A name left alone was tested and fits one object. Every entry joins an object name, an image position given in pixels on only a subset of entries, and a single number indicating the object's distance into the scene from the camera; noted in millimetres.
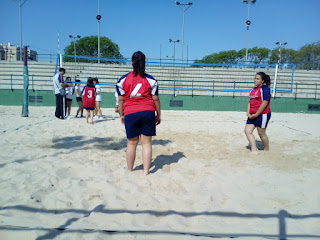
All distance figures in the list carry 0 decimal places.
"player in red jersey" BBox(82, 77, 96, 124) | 7199
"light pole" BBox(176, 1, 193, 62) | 27305
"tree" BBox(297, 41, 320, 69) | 39594
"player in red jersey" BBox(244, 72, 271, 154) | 4110
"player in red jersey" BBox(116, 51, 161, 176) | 2865
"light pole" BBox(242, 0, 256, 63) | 25094
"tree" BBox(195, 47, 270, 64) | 54709
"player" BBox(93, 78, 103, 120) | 8567
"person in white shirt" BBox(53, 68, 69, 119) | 7773
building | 20131
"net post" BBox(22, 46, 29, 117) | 8016
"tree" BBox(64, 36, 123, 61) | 58188
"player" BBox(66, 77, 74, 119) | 8927
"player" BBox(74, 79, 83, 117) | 8945
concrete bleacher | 16016
